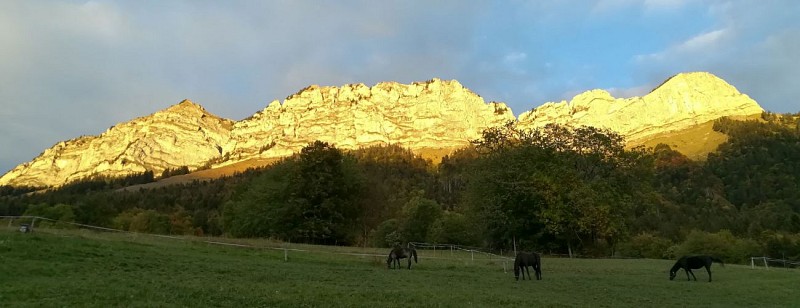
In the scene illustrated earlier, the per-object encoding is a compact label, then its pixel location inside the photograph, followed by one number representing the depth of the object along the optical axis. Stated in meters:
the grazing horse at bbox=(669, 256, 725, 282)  28.78
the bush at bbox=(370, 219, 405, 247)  84.67
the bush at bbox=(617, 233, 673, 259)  83.19
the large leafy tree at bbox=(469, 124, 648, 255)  52.03
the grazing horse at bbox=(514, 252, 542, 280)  27.31
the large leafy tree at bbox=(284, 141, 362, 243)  62.06
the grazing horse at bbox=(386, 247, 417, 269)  31.13
